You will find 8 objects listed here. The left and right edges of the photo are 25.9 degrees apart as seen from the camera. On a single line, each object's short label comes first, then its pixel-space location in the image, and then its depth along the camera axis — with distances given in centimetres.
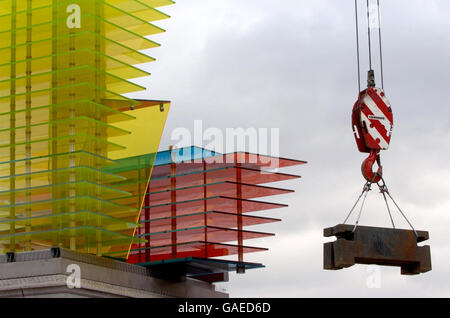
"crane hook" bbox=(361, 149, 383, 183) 2234
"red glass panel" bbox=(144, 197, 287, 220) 3362
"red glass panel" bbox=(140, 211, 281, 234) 3309
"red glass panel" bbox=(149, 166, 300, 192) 3397
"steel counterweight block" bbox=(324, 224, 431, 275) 2134
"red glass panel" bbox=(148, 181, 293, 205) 3384
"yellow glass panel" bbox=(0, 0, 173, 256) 3062
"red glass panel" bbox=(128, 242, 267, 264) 3303
